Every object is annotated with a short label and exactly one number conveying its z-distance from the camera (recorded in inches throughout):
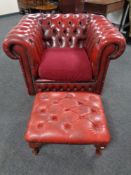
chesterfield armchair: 53.4
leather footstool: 38.4
